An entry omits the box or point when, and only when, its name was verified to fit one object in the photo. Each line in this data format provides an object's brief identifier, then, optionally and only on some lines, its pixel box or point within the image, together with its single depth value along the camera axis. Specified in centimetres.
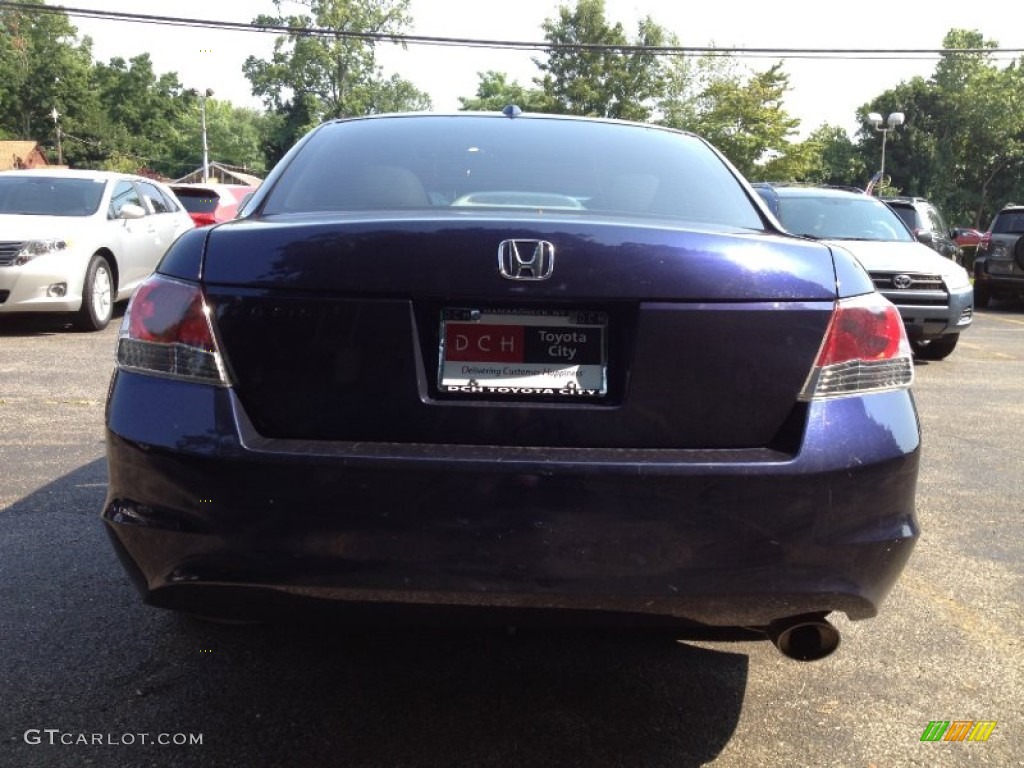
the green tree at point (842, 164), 6950
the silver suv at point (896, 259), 907
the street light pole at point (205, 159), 5059
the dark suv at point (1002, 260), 1579
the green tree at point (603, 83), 6091
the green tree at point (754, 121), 4531
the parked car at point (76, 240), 905
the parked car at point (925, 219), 1348
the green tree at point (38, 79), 7344
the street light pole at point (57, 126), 6956
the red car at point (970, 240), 2485
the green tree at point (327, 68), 5903
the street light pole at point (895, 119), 3606
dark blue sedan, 202
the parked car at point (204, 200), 1620
